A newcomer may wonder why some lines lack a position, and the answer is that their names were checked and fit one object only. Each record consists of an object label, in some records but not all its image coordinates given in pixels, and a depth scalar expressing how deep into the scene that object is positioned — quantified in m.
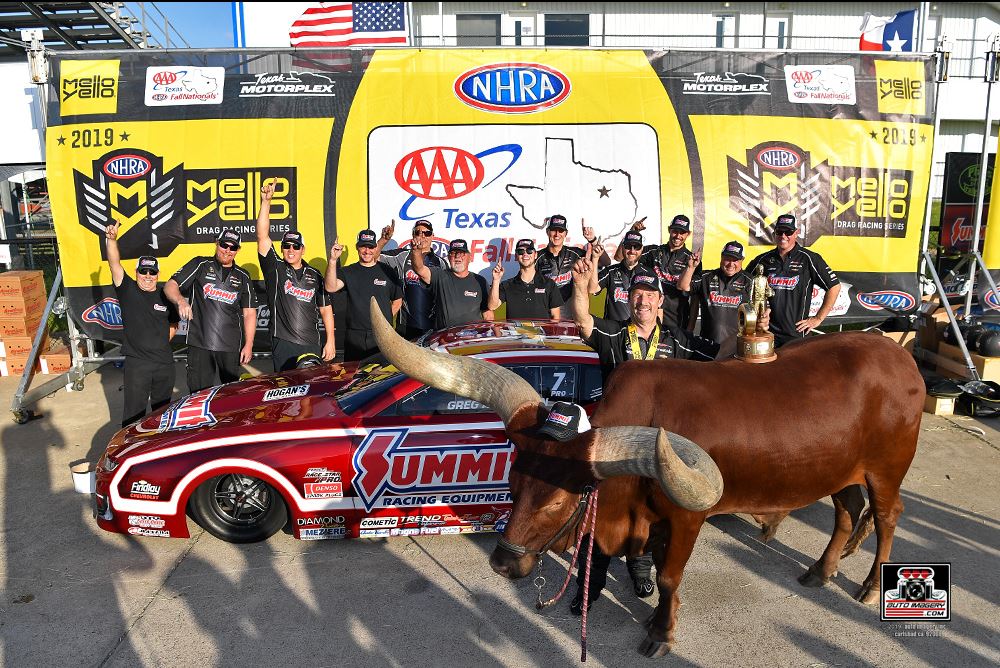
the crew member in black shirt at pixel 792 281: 6.78
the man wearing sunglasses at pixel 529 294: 7.09
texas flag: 13.98
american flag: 14.11
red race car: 4.80
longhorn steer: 3.12
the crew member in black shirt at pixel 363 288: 6.90
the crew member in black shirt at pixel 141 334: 6.57
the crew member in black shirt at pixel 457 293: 7.11
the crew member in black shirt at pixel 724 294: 6.74
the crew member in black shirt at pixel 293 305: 6.81
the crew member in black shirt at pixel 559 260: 7.38
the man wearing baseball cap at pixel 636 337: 4.44
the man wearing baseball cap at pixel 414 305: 7.50
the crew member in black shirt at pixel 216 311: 6.77
